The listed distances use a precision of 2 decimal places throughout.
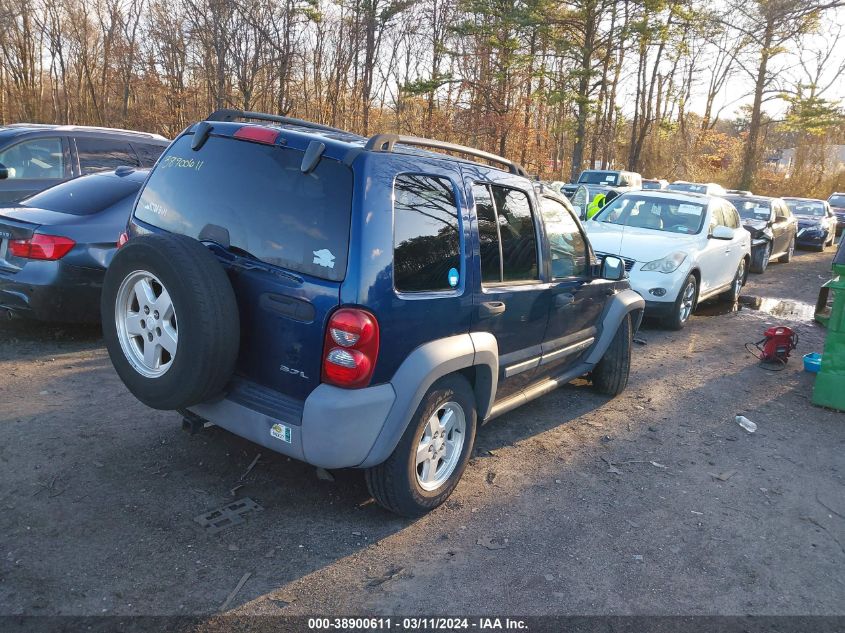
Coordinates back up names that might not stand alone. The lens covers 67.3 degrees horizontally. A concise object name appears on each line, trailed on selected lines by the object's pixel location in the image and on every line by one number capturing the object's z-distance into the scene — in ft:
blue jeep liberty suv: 9.59
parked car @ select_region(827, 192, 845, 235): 82.69
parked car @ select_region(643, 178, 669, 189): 79.73
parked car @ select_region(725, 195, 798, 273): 47.24
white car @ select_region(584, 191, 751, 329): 26.86
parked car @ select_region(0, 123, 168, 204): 25.38
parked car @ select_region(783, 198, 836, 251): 65.00
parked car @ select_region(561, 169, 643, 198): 74.00
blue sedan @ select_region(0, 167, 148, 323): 17.72
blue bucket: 22.25
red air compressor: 23.40
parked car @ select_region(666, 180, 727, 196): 69.02
